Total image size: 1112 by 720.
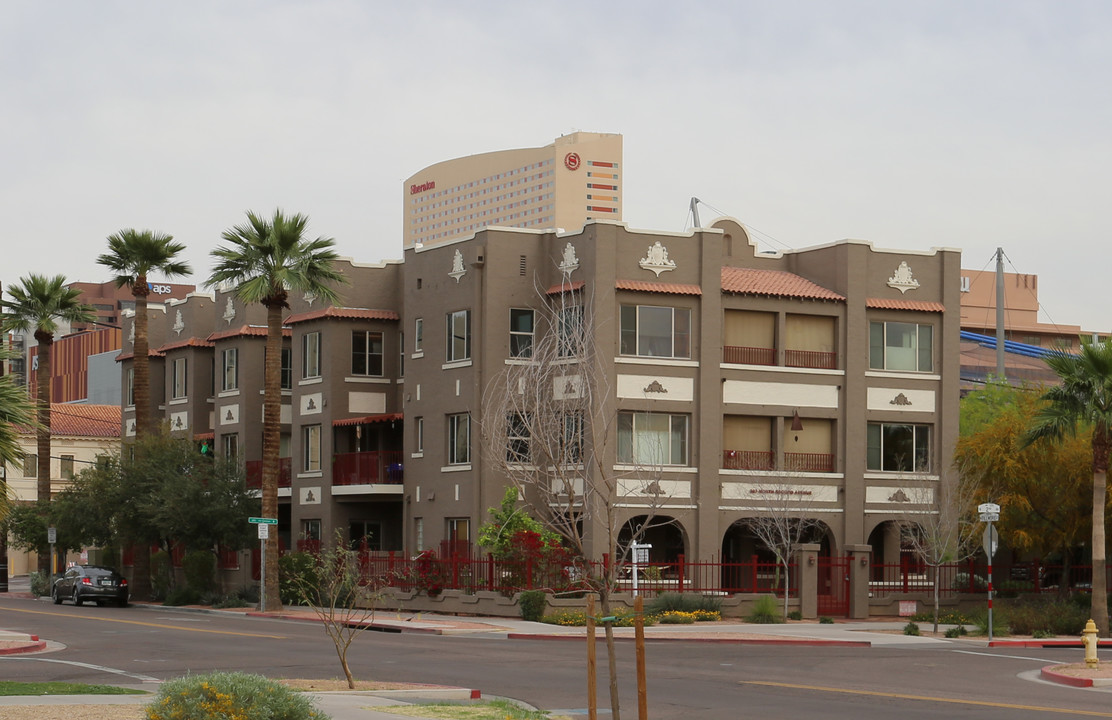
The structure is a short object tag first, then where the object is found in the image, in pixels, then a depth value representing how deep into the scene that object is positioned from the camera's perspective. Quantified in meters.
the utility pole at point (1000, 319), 67.96
